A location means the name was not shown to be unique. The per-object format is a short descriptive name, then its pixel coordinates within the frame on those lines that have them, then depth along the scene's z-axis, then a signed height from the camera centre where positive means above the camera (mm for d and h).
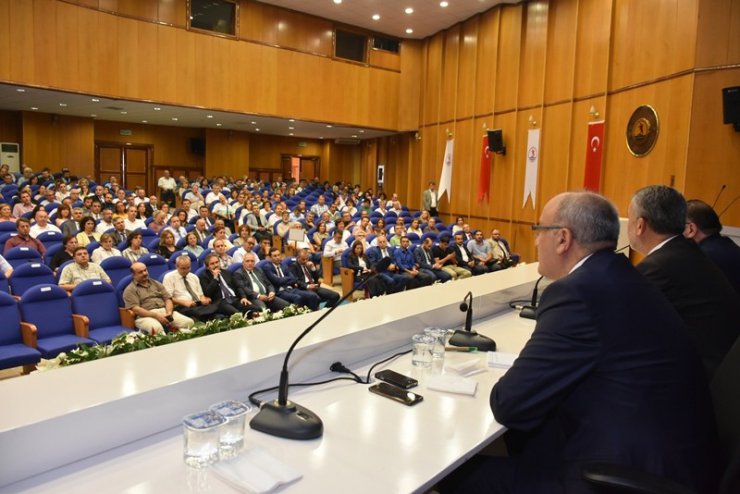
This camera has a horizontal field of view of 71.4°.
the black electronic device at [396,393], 1841 -725
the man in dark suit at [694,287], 2256 -365
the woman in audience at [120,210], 9094 -421
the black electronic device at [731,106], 6746 +1320
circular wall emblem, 8391 +1215
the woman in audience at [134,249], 6531 -795
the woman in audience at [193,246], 7008 -788
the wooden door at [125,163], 17312 +782
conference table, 1318 -742
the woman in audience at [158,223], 8695 -604
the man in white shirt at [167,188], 14711 -10
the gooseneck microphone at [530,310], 3205 -693
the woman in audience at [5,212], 7715 -445
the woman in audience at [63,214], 8172 -470
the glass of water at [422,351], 2230 -688
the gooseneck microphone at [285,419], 1556 -701
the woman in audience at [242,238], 7746 -727
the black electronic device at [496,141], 12062 +1339
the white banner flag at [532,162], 11281 +821
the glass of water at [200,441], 1399 -691
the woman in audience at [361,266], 7555 -1101
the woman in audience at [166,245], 7016 -781
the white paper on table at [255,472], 1279 -729
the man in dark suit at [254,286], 6086 -1162
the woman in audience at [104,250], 6352 -801
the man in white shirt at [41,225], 7398 -604
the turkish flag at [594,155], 9633 +881
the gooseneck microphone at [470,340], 2492 -693
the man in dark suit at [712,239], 3199 -218
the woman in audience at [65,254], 6285 -866
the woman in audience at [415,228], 10265 -646
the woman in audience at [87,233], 7305 -690
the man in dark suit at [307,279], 6926 -1188
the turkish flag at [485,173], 12688 +613
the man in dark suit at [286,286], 6578 -1243
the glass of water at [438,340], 2299 -663
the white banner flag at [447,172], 13961 +670
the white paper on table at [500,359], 2276 -724
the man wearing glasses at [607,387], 1420 -525
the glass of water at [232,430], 1451 -687
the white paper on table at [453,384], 1944 -721
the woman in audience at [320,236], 9547 -813
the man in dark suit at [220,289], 5840 -1148
